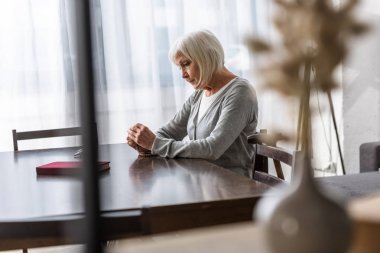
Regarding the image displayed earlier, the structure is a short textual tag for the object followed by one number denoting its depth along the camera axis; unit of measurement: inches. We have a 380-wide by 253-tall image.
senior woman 97.1
